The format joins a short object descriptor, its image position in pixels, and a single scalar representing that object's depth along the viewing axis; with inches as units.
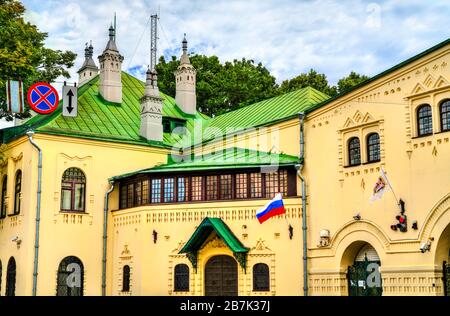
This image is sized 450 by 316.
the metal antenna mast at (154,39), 1589.6
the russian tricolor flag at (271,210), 892.0
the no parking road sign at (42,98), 1003.9
